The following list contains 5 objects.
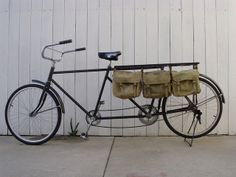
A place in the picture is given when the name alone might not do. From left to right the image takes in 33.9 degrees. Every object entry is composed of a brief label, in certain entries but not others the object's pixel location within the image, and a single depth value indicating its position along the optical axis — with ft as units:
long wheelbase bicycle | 14.75
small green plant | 16.30
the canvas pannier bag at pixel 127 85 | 13.92
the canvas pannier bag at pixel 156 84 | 13.85
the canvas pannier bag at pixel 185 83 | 13.88
